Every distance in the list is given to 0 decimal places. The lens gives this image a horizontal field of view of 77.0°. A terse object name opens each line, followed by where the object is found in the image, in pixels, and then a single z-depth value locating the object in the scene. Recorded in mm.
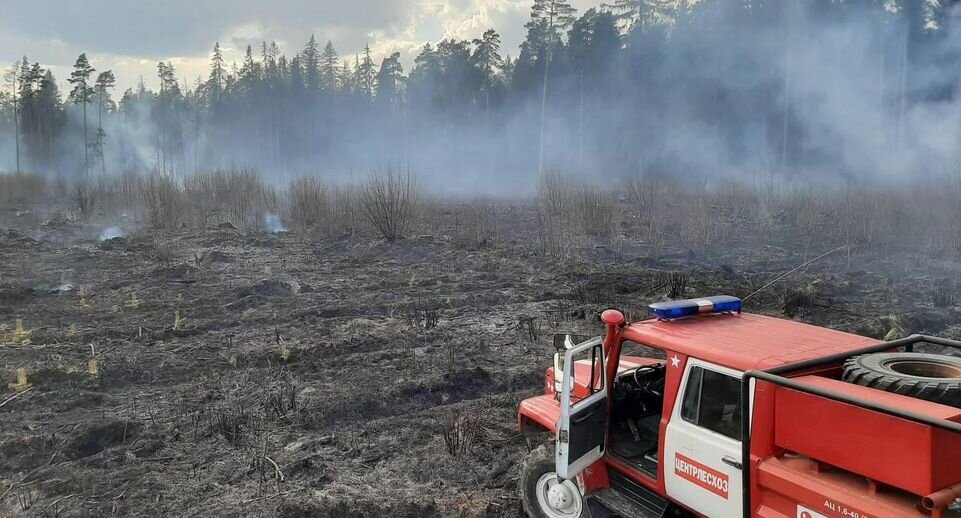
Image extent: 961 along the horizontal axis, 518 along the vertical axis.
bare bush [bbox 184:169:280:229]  17812
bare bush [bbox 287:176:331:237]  16406
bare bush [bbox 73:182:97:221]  18797
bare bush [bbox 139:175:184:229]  16516
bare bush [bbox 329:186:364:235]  16344
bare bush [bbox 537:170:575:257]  13102
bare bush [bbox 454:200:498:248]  14477
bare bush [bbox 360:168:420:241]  14352
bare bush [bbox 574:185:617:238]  13961
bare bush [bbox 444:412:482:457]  4797
